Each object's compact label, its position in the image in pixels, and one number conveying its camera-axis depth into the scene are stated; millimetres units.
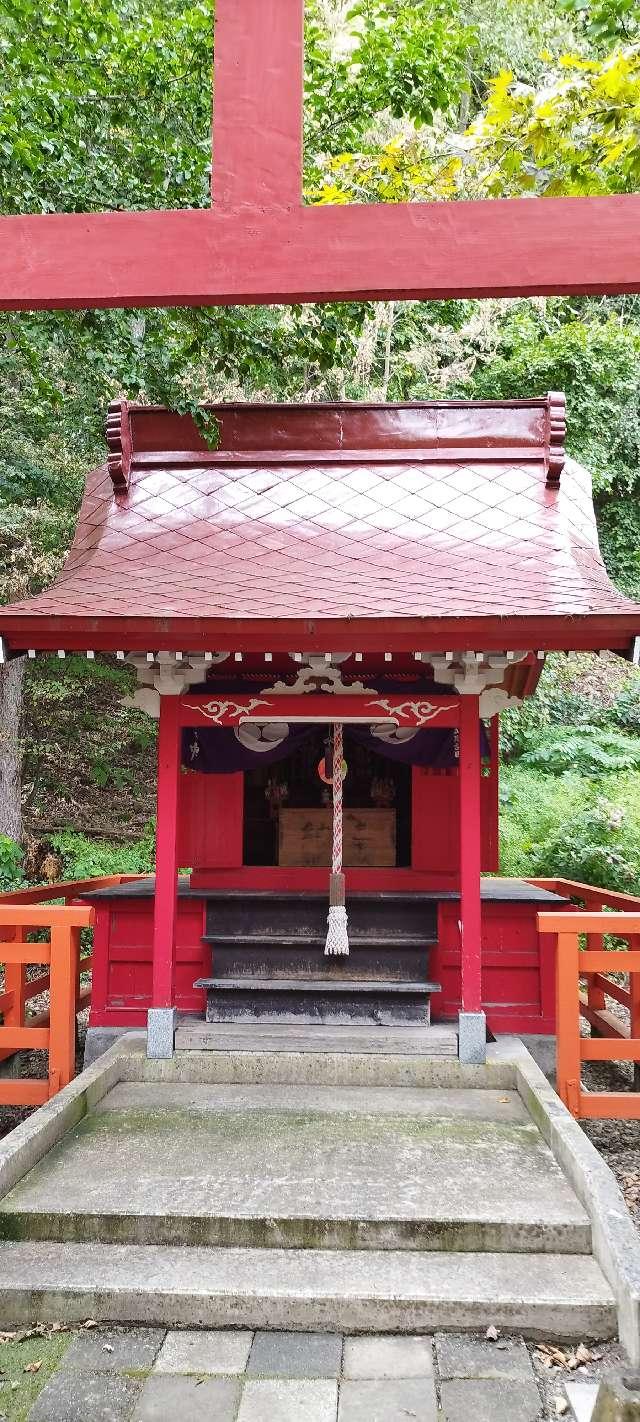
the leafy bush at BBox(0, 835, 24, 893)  9062
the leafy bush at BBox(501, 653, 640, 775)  14711
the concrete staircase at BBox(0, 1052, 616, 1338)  3055
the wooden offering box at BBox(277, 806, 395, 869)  7066
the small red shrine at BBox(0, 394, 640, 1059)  5090
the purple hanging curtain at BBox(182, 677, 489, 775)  6047
